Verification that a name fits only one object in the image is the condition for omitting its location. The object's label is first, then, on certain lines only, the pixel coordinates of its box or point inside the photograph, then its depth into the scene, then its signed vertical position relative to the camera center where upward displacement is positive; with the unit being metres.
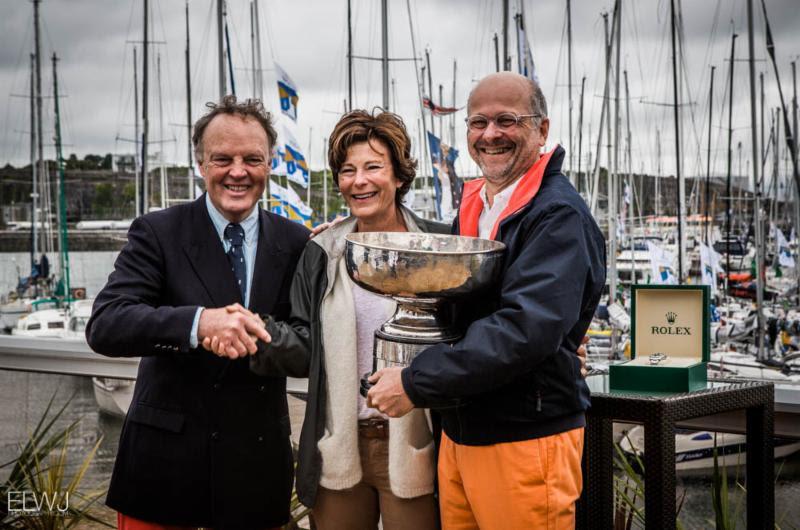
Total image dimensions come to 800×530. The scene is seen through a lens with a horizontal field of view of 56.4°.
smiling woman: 2.27 -0.36
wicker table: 2.19 -0.61
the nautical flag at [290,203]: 13.05 +0.96
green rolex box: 2.36 -0.29
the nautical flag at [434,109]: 13.10 +2.61
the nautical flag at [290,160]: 12.89 +1.70
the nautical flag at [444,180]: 13.85 +1.43
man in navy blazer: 2.30 -0.37
